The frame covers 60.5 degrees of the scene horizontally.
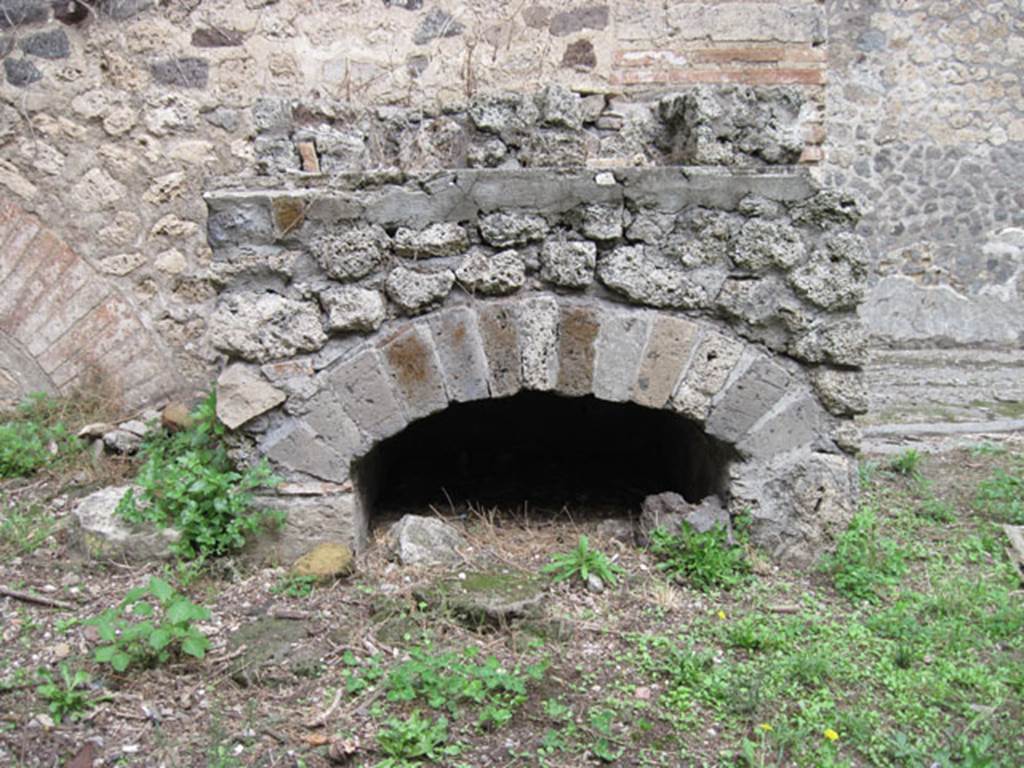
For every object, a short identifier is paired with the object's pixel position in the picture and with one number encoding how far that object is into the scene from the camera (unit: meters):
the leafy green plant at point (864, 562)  3.38
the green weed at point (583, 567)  3.32
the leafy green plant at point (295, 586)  3.16
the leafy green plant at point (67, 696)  2.43
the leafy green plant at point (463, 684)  2.52
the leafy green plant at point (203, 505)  3.29
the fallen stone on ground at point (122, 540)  3.30
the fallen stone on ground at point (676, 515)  3.53
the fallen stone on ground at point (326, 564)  3.25
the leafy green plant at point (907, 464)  4.79
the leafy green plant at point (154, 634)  2.57
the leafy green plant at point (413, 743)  2.31
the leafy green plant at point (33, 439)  4.08
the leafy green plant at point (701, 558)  3.38
